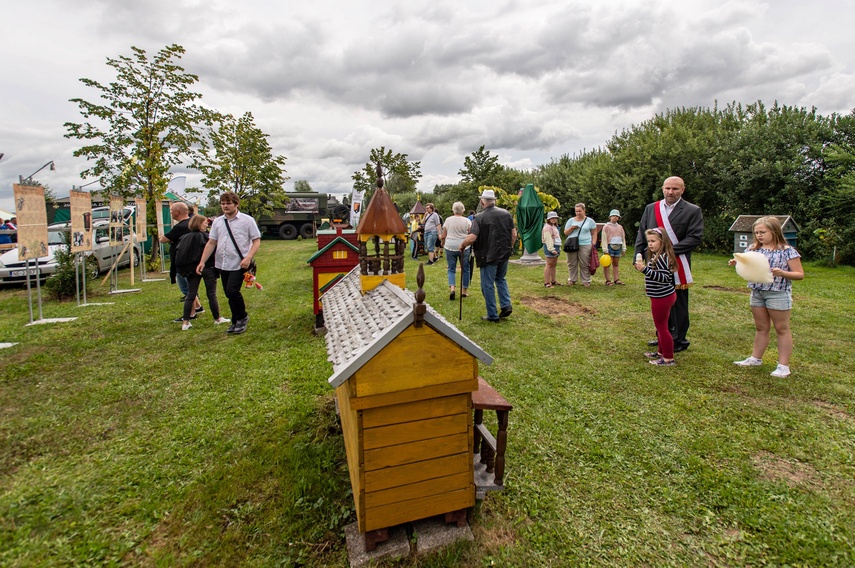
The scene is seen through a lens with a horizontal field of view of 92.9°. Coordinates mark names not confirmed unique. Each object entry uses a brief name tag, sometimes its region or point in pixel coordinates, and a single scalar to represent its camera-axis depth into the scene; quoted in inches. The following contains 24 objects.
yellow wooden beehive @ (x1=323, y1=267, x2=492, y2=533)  77.1
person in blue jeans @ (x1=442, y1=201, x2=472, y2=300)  296.0
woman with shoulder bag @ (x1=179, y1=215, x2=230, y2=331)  227.0
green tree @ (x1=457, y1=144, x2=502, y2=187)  1205.7
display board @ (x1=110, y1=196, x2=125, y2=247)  358.4
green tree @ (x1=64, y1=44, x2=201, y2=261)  446.0
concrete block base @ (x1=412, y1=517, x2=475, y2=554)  85.8
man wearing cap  233.5
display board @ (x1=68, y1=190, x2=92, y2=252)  289.7
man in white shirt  209.9
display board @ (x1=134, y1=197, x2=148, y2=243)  407.7
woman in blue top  334.0
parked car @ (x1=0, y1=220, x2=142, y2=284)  376.8
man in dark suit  174.2
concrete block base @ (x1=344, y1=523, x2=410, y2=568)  82.9
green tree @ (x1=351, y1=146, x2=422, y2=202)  1536.9
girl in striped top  162.4
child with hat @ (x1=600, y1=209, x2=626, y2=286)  348.2
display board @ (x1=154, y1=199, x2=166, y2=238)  423.7
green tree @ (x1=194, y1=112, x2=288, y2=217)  692.7
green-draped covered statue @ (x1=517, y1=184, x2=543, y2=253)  460.4
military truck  1008.9
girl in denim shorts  149.2
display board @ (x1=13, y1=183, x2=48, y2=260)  231.9
